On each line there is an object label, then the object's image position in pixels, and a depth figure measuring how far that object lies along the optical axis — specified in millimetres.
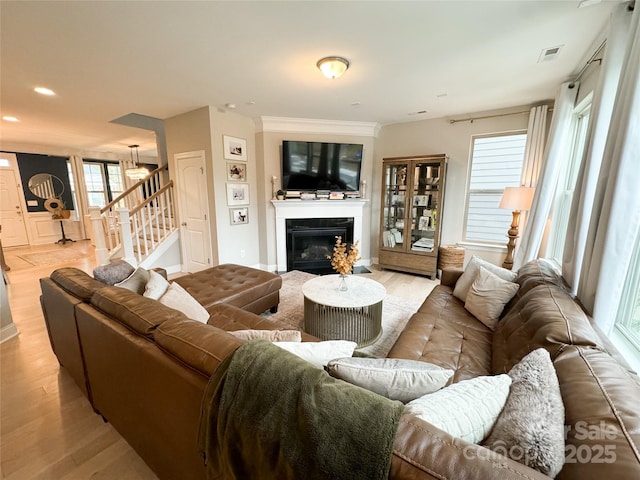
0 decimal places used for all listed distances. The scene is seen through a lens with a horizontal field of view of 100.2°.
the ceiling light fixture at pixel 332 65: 2408
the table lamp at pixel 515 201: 3238
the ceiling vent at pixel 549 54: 2289
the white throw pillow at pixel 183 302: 1684
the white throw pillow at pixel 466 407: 723
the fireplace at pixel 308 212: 4645
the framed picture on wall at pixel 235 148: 4039
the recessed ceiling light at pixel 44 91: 3117
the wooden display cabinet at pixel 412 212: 4211
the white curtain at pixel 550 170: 2836
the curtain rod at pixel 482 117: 3730
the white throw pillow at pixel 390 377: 877
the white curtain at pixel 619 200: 1396
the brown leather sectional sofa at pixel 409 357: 603
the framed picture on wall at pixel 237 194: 4207
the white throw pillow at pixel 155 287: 1721
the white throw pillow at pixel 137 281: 1832
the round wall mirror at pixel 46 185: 6711
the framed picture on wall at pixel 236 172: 4160
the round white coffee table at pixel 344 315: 2318
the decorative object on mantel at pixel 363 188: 4875
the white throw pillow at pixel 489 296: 2010
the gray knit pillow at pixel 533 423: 632
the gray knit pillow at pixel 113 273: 1938
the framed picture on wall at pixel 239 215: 4332
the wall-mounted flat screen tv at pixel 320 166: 4480
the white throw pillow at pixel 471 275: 2271
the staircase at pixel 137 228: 4121
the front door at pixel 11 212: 6328
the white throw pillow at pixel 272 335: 1325
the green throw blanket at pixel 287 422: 619
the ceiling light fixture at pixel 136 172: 6520
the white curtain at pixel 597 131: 1746
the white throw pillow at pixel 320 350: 1047
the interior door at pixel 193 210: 4176
